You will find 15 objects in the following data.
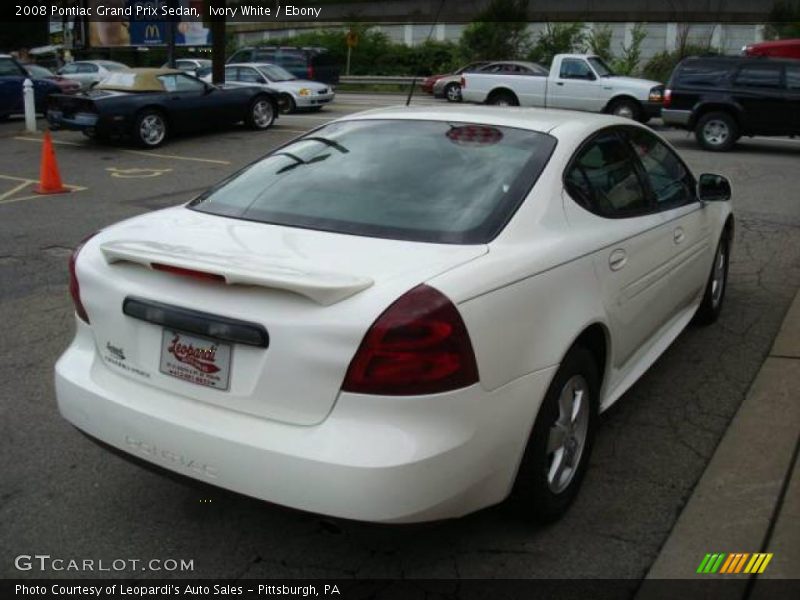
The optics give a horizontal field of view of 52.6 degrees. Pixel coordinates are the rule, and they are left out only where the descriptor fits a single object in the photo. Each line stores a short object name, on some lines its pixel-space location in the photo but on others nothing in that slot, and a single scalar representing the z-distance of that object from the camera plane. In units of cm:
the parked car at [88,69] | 2764
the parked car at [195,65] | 2670
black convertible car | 1440
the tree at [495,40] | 3803
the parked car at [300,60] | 2692
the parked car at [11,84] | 1831
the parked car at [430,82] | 2732
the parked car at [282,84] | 2141
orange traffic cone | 1044
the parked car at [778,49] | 2036
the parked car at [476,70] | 2073
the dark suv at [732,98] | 1454
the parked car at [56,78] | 2077
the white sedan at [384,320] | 240
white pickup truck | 1838
